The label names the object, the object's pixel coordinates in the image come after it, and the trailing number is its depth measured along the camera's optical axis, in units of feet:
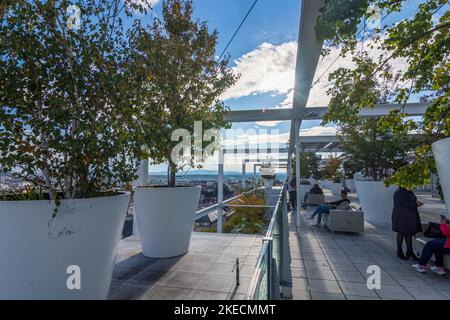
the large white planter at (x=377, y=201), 23.99
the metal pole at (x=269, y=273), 5.51
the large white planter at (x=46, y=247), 4.96
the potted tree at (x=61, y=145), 5.00
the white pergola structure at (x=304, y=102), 10.29
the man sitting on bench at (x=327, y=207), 23.13
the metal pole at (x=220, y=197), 19.31
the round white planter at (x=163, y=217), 10.45
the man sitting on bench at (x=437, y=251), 12.16
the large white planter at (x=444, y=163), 4.99
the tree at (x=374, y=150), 23.73
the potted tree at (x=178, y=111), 10.45
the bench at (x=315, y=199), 35.29
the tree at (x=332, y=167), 53.66
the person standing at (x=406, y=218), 14.29
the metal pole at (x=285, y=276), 10.59
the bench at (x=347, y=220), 20.48
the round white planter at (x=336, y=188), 52.47
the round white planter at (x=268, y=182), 58.21
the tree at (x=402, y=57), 6.07
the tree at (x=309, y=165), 60.75
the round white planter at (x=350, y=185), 64.28
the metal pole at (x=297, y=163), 23.52
